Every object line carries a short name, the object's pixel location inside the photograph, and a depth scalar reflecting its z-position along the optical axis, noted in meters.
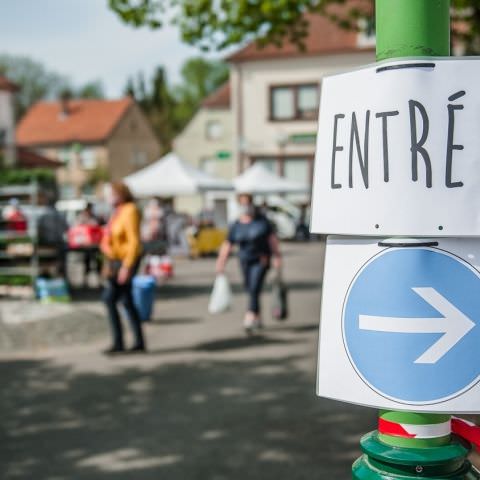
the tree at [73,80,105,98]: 102.46
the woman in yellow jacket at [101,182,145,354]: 9.70
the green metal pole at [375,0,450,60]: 2.39
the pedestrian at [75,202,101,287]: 17.53
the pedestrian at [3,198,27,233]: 15.42
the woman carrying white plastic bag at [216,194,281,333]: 11.06
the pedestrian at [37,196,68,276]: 15.36
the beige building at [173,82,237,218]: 53.81
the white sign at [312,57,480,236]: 2.37
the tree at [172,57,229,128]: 100.38
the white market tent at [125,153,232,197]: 21.30
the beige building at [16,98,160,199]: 70.81
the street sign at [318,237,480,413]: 2.35
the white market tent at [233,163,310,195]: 27.73
